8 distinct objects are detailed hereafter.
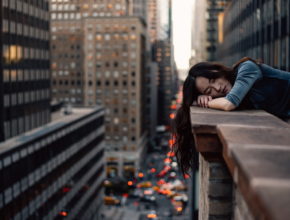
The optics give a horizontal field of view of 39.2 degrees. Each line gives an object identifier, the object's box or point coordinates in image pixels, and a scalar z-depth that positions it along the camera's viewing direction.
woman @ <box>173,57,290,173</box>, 4.79
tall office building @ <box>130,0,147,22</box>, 119.74
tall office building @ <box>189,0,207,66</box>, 73.06
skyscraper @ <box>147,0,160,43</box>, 192.38
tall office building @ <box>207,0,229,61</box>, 71.50
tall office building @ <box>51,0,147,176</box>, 85.69
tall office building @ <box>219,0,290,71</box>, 22.45
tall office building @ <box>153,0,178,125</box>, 160.75
